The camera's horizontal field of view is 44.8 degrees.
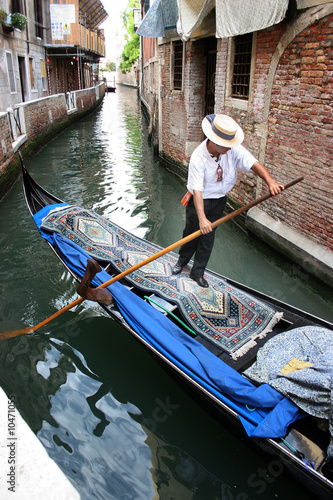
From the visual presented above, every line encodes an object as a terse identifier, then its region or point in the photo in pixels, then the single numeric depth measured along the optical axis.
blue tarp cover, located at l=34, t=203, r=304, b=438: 1.80
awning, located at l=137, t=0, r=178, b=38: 6.32
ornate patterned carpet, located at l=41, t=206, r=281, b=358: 2.50
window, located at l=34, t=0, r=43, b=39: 13.28
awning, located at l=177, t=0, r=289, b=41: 3.45
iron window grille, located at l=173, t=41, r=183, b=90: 6.91
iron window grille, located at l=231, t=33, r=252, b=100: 4.65
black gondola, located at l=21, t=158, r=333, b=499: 1.68
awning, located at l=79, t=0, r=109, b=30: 18.33
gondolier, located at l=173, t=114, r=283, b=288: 2.39
